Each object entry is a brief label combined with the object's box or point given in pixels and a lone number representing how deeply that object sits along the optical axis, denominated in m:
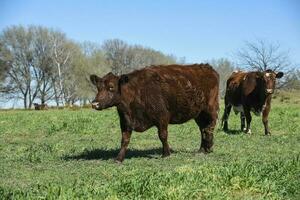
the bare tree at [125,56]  90.81
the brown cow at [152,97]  12.01
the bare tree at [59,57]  82.25
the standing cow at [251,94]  18.44
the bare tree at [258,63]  68.56
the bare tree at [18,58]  78.25
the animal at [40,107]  62.34
